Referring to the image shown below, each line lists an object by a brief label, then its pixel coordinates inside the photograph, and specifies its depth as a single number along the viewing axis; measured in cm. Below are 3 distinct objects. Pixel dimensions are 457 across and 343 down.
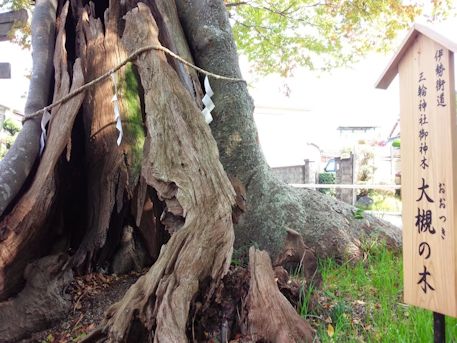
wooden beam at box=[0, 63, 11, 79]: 513
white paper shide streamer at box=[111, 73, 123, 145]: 285
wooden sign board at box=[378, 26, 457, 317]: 166
